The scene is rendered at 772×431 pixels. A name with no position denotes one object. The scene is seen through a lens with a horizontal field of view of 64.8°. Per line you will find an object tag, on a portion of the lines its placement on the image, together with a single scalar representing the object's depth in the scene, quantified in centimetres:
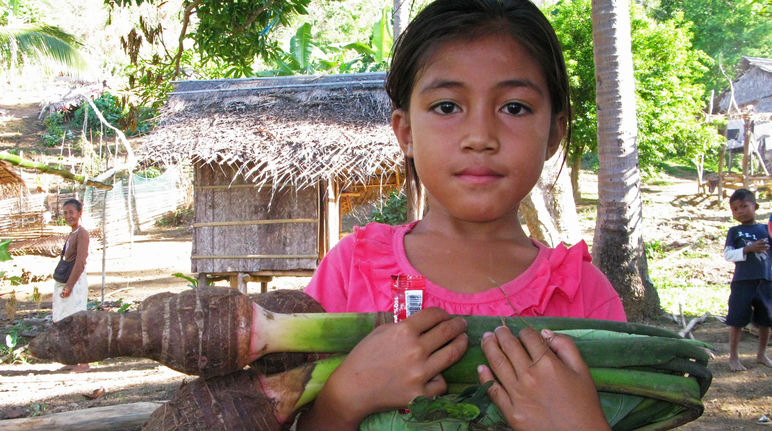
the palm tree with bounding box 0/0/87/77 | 1370
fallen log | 358
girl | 112
